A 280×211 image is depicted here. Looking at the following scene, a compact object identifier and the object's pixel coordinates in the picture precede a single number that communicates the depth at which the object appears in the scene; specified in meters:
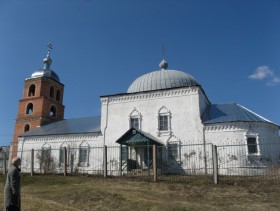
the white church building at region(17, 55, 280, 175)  17.78
